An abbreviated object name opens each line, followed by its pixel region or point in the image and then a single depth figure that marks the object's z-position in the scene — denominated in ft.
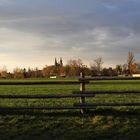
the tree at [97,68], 318.61
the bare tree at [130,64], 325.03
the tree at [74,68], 316.77
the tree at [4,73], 337.29
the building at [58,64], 365.33
